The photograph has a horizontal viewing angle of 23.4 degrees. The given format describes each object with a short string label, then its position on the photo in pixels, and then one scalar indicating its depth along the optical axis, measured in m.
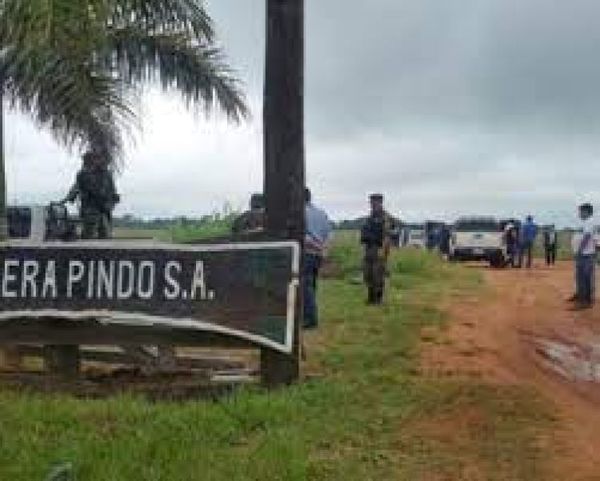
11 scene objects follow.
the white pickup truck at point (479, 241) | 44.12
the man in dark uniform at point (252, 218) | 17.72
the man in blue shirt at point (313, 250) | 16.52
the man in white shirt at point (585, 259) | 21.73
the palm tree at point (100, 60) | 11.00
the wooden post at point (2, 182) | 15.80
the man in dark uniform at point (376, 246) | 19.86
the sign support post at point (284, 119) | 11.83
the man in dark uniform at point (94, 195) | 18.55
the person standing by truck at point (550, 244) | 47.16
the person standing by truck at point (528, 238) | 43.24
